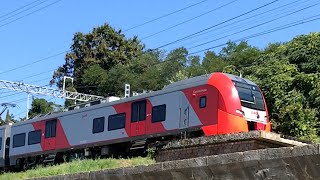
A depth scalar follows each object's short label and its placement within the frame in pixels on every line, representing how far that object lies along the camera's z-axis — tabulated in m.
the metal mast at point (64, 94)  39.06
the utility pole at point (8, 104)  44.88
